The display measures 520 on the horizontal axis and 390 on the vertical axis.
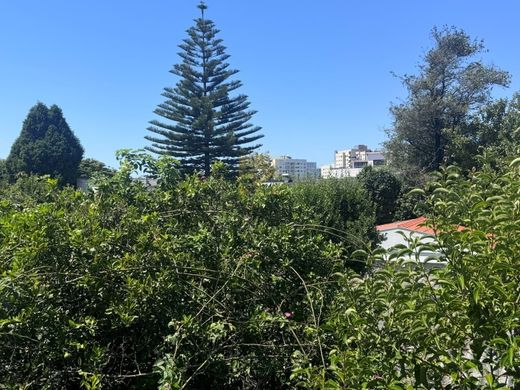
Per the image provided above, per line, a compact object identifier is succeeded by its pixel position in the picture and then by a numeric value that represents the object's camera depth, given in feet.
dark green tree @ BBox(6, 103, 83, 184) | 97.76
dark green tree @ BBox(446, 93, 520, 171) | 55.18
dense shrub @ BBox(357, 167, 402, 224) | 56.39
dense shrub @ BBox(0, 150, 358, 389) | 4.66
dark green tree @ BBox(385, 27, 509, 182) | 59.11
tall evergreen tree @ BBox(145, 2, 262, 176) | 67.56
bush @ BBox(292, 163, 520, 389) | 3.14
